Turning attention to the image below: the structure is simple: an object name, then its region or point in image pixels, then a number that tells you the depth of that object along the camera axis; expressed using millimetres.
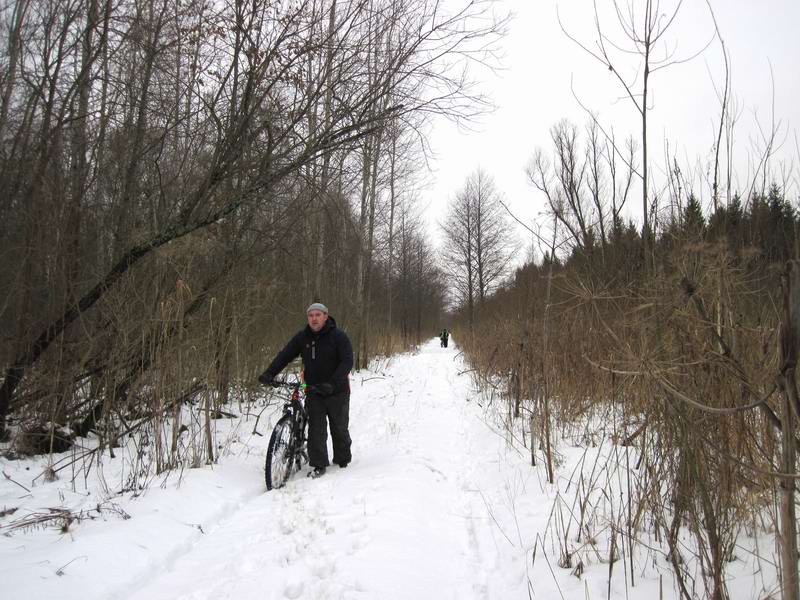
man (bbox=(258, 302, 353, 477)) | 4977
